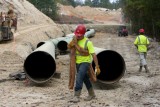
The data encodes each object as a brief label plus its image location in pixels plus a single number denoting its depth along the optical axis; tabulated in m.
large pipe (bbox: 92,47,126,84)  12.46
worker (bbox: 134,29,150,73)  15.16
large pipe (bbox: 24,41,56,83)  12.25
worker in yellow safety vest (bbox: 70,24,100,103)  9.39
